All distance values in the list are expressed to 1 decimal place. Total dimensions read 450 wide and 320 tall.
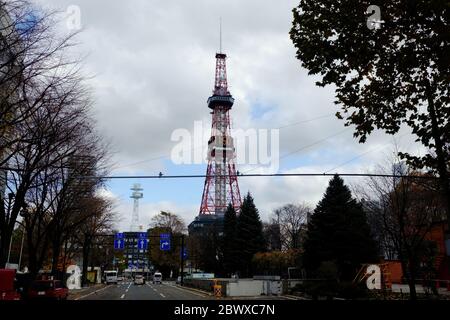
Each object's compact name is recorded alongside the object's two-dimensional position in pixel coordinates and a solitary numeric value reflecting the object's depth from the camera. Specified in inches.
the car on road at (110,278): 3122.5
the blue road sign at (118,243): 2113.7
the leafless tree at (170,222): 3757.4
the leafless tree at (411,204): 962.7
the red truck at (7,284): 792.3
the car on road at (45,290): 998.8
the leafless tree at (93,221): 1312.7
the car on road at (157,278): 3351.4
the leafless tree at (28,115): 449.7
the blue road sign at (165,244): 2325.3
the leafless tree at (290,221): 3198.8
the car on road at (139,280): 2830.7
